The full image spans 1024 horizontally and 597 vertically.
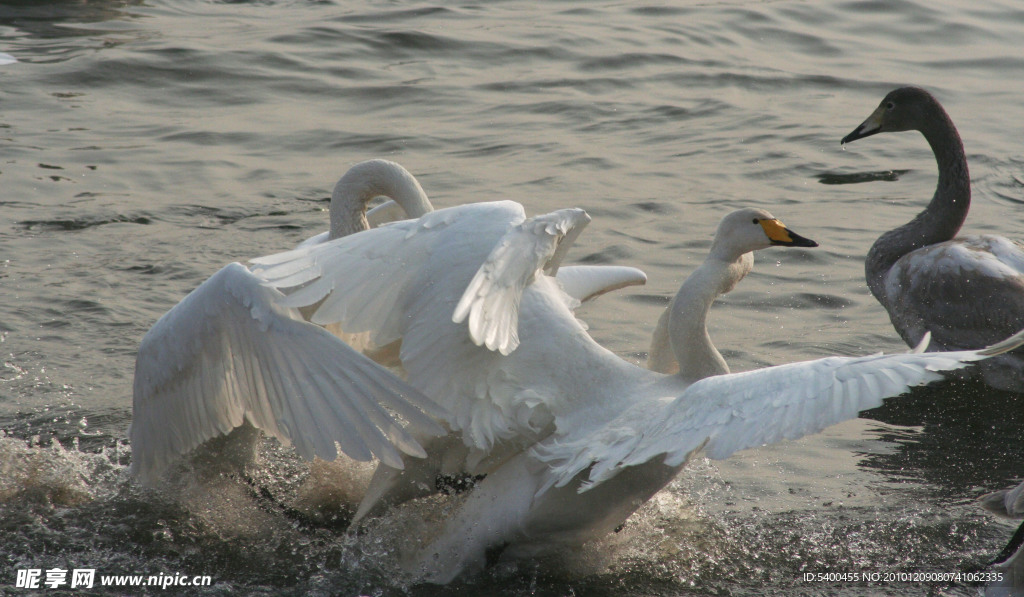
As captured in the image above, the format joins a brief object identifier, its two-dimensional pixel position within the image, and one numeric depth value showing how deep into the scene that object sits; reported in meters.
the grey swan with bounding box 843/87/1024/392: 12.43
